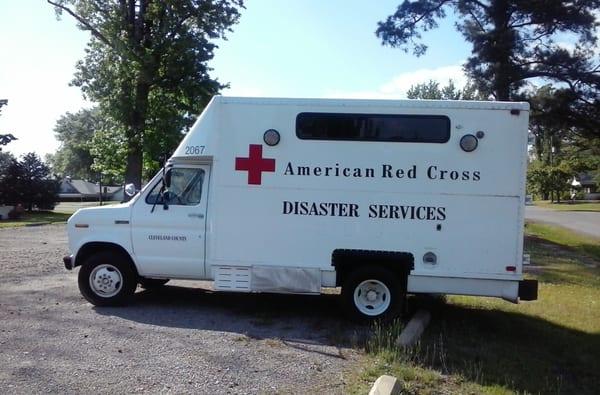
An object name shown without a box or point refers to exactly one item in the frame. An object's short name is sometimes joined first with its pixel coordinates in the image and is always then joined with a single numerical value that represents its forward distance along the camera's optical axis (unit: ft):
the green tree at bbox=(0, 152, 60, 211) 141.08
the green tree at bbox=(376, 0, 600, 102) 65.10
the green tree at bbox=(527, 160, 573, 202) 242.17
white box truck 25.11
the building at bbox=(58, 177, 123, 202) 298.35
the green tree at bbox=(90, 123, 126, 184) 107.45
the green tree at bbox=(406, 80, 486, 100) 187.62
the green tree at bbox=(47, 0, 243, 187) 99.25
